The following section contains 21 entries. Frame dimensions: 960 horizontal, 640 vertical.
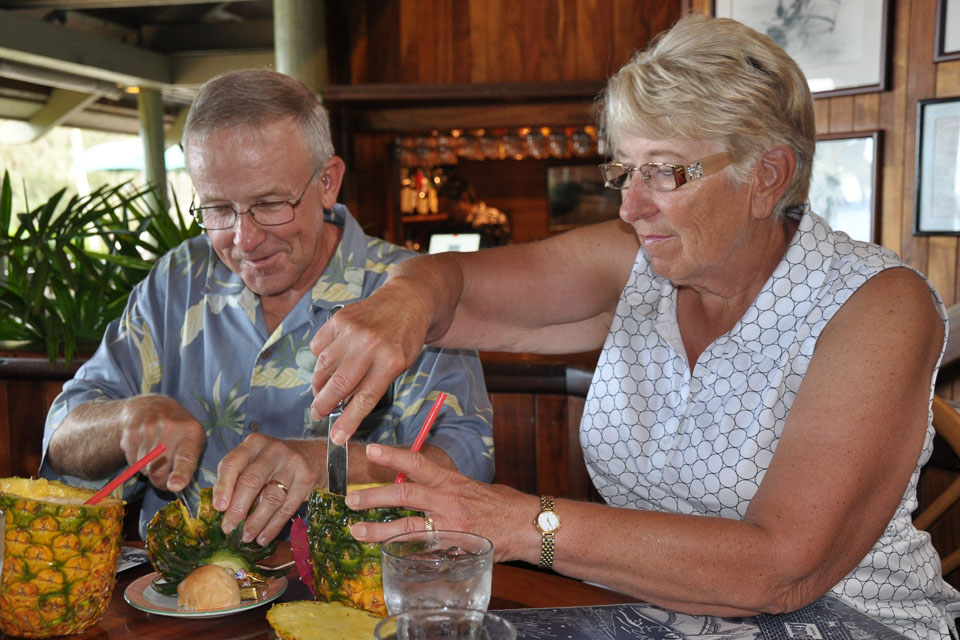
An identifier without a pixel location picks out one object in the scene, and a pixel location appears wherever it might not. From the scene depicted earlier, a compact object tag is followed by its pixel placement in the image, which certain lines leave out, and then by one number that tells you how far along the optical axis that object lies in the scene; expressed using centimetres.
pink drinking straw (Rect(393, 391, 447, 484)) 102
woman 110
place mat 103
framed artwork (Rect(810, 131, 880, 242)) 391
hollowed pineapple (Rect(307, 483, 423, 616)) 98
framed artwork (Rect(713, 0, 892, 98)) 382
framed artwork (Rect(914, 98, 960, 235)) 362
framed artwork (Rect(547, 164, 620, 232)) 755
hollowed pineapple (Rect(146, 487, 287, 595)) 109
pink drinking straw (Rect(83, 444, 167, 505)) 102
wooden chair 156
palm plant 283
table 103
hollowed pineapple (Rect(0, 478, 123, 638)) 95
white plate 105
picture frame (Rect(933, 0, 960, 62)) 356
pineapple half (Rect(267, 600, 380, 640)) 92
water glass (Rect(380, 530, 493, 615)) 86
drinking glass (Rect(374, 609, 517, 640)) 77
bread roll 105
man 161
